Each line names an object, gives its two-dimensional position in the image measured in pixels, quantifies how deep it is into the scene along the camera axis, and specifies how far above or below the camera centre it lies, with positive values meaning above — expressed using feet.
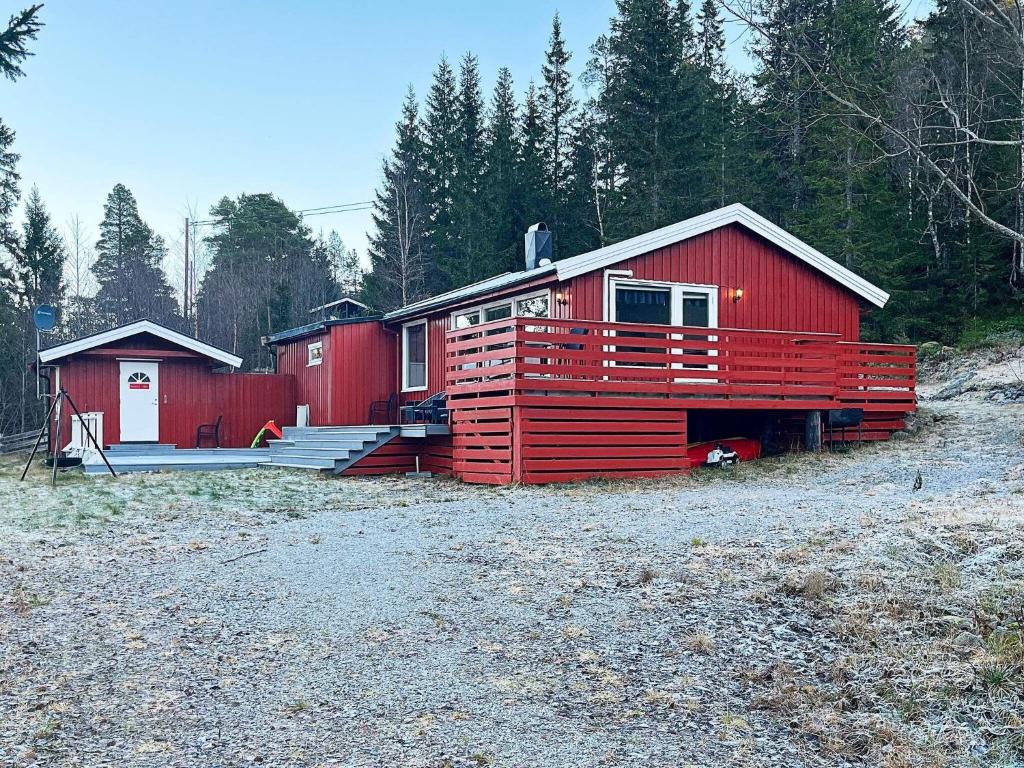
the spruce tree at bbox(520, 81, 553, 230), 98.43 +28.83
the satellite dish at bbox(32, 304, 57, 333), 48.80 +5.22
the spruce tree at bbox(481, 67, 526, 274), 95.25 +24.47
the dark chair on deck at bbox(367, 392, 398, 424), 54.03 -0.49
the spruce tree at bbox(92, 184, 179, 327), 106.93 +20.37
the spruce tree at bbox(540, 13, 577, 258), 104.32 +38.10
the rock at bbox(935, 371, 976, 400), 52.90 +0.63
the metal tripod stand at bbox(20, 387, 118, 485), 37.89 -2.12
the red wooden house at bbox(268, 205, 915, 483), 35.14 +1.95
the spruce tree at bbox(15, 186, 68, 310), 99.81 +17.56
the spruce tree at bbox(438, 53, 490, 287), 95.51 +26.08
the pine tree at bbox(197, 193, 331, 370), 113.29 +19.35
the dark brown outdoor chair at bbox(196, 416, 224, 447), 57.82 -2.14
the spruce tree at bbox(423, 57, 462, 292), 102.12 +31.35
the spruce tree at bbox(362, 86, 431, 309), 100.27 +22.35
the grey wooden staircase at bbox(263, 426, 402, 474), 41.04 -2.47
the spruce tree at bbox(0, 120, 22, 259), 95.50 +26.02
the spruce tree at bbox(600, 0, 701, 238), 87.10 +29.51
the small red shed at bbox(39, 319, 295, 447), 53.98 +1.16
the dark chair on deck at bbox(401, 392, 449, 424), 43.32 -0.56
